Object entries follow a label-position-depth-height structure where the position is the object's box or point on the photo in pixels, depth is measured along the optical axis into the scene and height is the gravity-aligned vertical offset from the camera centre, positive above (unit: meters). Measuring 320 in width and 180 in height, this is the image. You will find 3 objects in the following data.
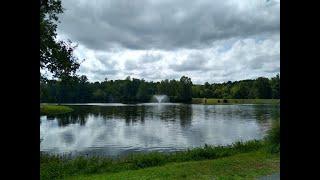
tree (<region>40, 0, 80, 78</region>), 10.83 +2.35
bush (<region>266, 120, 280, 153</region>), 9.43 -2.11
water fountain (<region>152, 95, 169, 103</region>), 61.90 -1.67
